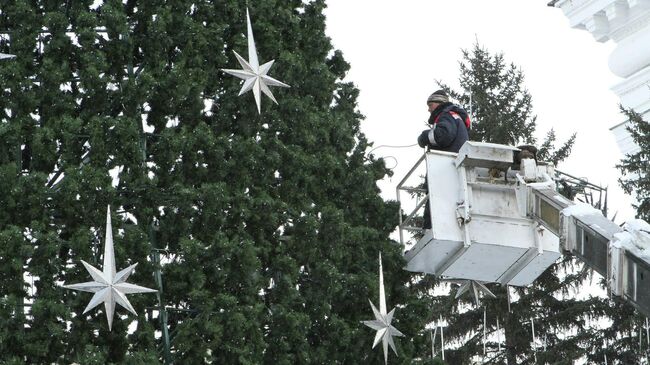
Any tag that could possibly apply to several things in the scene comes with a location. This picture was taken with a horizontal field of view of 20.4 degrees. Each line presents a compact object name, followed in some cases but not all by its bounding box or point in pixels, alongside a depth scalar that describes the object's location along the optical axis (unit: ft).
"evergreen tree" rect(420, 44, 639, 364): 86.53
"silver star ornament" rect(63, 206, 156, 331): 55.16
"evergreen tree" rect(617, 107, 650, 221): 81.55
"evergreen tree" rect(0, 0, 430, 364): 57.88
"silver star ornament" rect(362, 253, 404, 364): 62.08
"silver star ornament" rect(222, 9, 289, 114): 61.77
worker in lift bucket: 62.80
